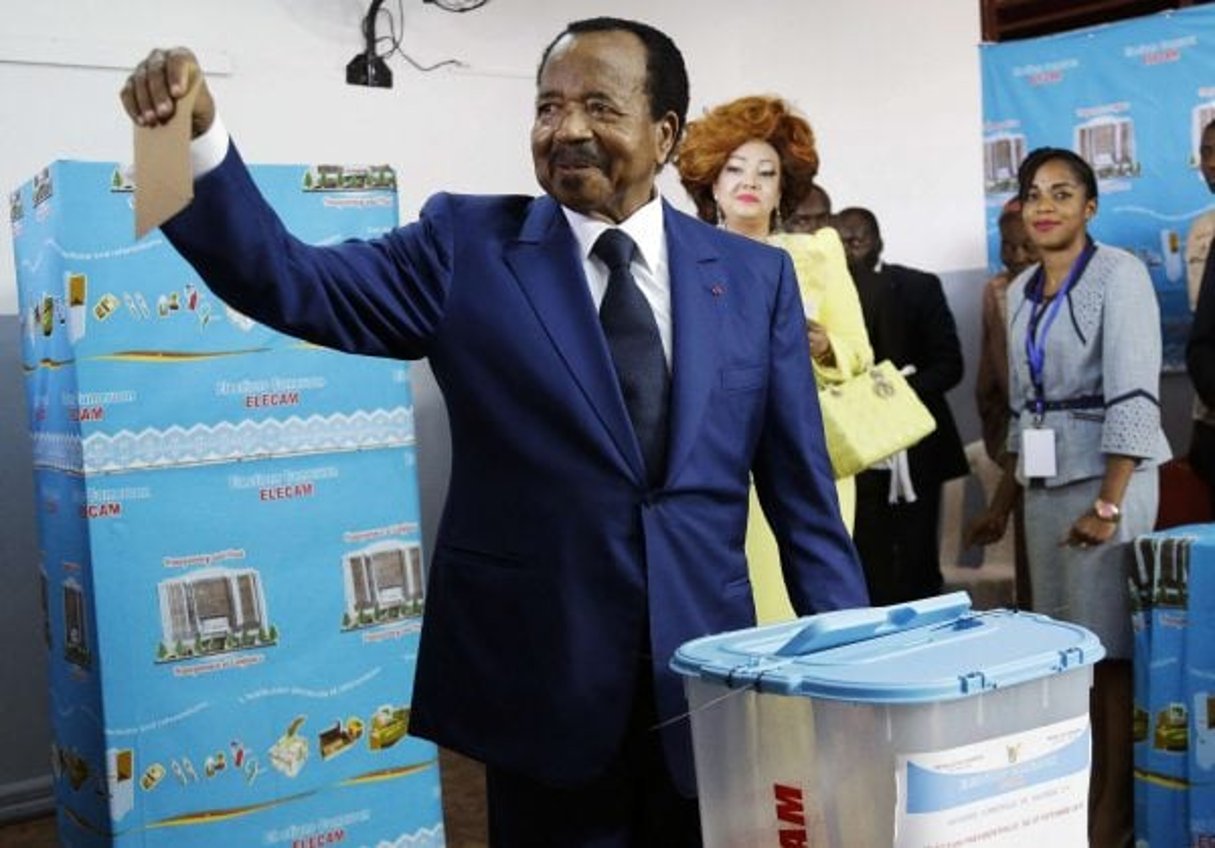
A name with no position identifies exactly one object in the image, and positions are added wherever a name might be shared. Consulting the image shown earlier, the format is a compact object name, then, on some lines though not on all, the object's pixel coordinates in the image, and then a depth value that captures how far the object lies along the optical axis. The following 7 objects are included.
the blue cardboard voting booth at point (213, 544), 3.21
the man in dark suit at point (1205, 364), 3.88
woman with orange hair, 2.98
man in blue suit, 1.62
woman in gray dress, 3.37
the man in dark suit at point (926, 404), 4.78
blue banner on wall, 4.88
